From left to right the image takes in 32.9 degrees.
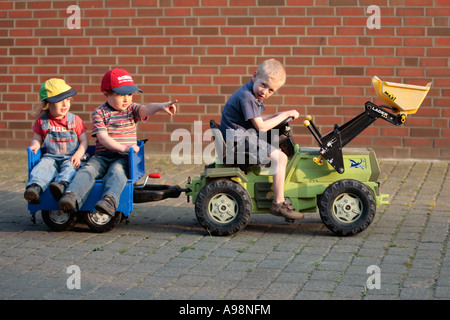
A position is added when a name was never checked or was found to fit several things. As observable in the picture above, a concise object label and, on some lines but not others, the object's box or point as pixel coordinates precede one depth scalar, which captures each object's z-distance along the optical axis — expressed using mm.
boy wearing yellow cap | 6984
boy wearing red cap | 6750
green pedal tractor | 6504
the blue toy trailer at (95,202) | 6672
